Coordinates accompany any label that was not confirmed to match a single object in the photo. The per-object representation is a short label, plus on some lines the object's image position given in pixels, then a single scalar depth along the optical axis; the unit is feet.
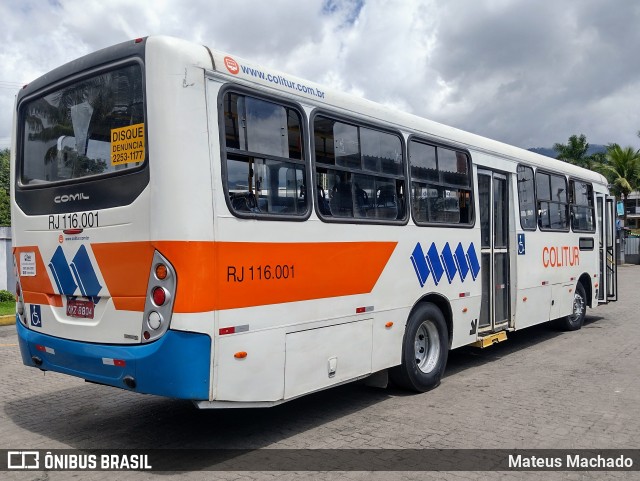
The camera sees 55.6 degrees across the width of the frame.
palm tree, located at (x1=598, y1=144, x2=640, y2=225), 120.67
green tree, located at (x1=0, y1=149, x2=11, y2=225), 111.34
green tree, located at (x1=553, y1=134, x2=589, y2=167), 131.34
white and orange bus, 14.70
